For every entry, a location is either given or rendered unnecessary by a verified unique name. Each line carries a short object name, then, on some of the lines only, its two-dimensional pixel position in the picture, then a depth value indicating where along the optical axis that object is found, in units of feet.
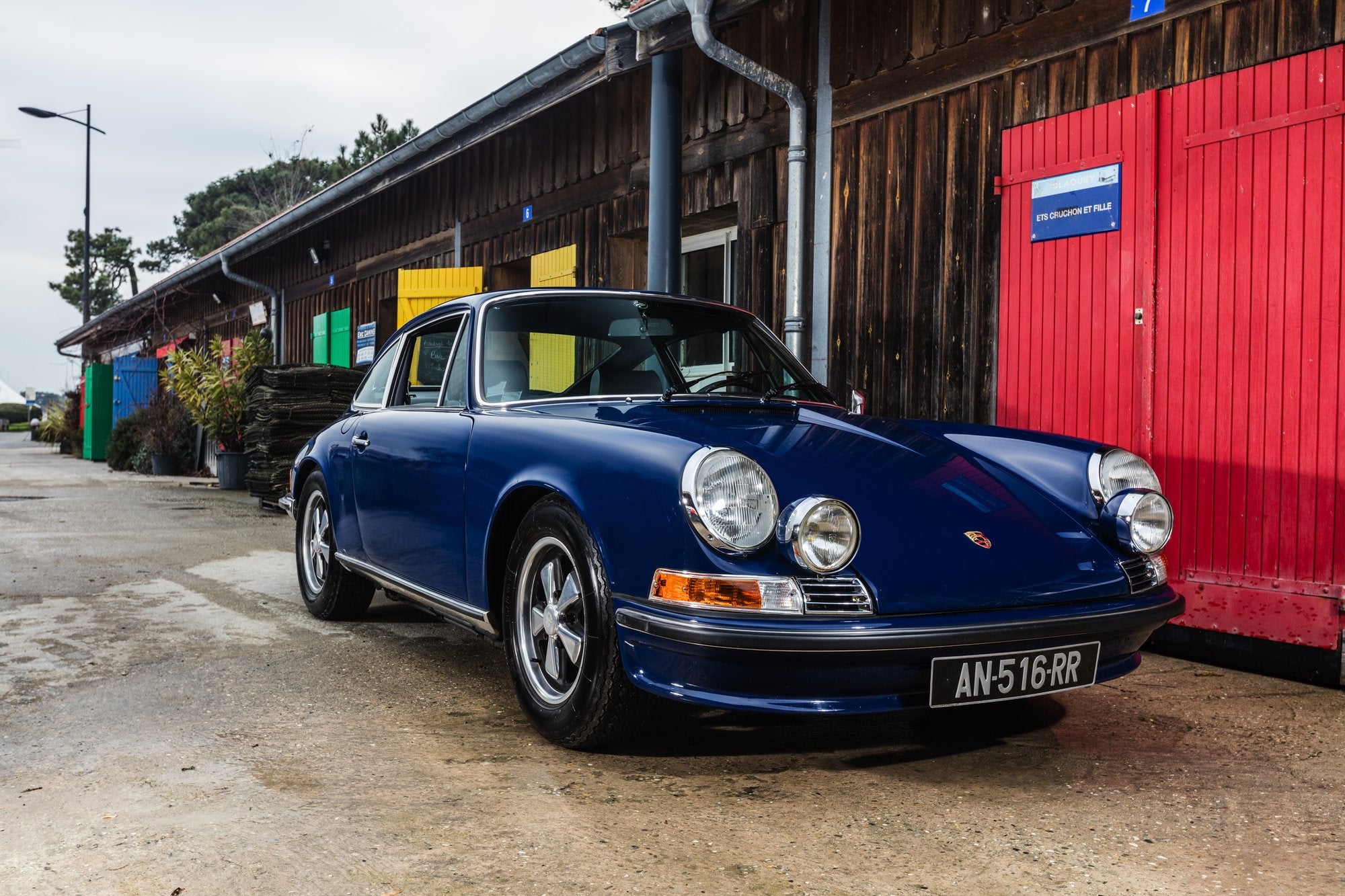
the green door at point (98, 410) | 78.38
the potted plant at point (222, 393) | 48.96
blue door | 76.02
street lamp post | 98.32
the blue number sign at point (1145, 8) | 17.02
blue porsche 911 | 9.20
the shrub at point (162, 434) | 59.62
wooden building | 15.15
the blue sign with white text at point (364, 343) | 47.16
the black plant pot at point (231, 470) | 48.65
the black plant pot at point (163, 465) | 59.00
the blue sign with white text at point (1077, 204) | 17.62
